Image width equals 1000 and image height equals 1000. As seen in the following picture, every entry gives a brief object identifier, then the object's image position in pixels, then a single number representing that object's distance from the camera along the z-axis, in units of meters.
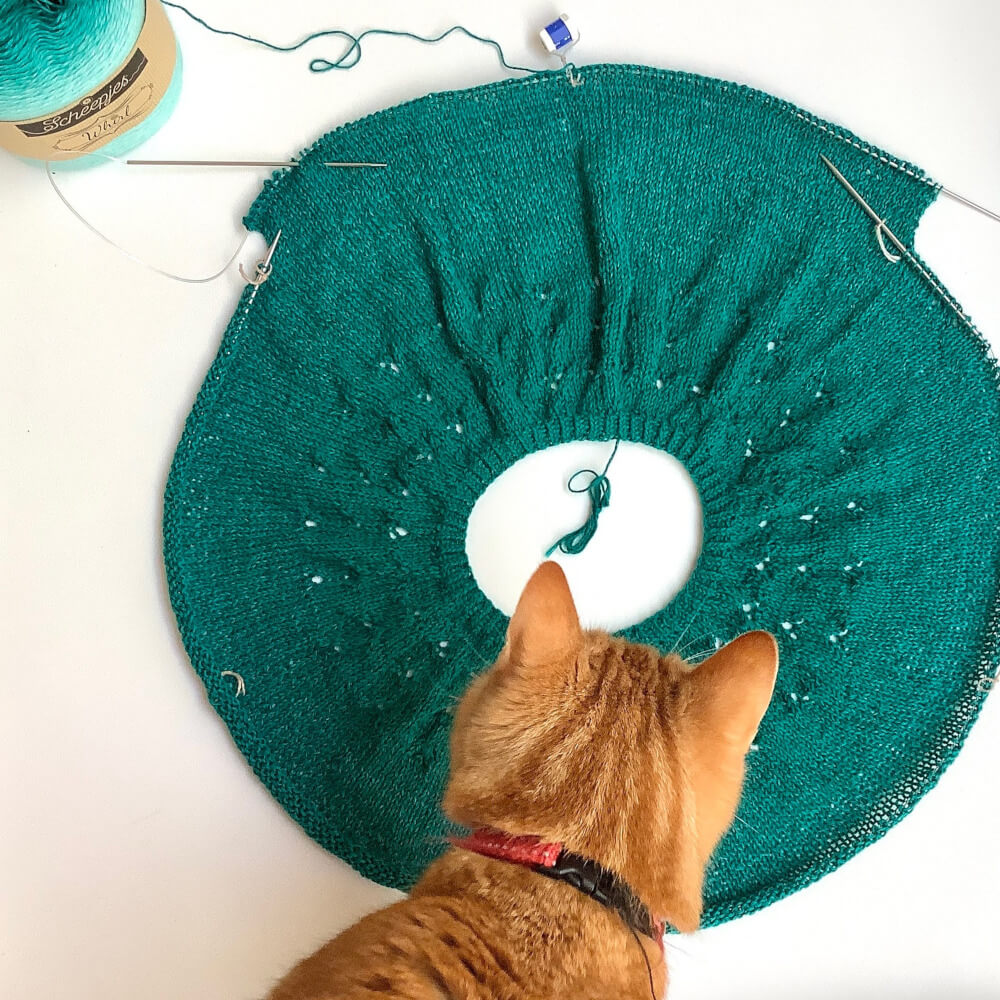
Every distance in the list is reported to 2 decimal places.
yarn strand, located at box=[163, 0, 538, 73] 1.04
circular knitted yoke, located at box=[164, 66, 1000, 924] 0.99
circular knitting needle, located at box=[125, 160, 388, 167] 1.01
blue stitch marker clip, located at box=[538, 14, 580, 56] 1.01
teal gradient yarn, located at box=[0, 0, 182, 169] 0.83
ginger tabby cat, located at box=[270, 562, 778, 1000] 0.66
